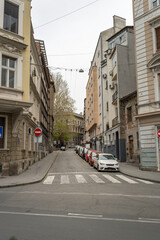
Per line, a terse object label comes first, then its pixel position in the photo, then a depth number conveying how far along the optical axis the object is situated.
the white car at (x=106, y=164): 17.84
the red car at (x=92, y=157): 22.10
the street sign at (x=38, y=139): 16.34
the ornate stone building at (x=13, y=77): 14.27
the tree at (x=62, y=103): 51.44
